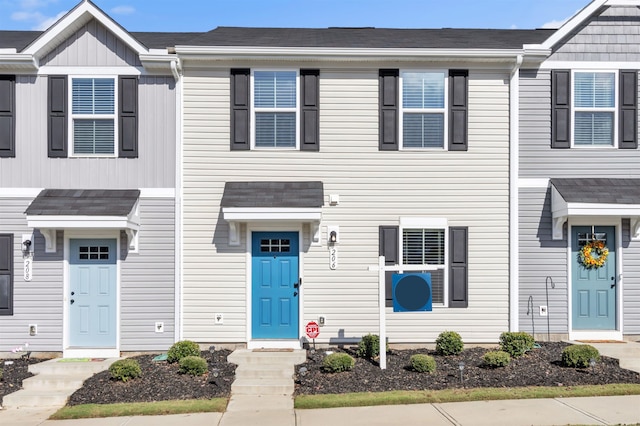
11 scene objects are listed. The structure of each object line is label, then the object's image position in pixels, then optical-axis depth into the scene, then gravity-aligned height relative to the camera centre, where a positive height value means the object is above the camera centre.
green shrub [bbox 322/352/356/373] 7.57 -2.19
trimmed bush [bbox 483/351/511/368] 7.76 -2.18
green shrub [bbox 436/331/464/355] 8.55 -2.15
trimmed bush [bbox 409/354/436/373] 7.64 -2.22
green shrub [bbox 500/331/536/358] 8.34 -2.08
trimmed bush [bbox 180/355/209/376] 7.54 -2.24
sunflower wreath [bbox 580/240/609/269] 9.39 -0.69
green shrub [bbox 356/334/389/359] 8.27 -2.14
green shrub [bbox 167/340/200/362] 8.22 -2.20
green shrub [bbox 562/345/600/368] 7.74 -2.11
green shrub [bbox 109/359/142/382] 7.30 -2.23
